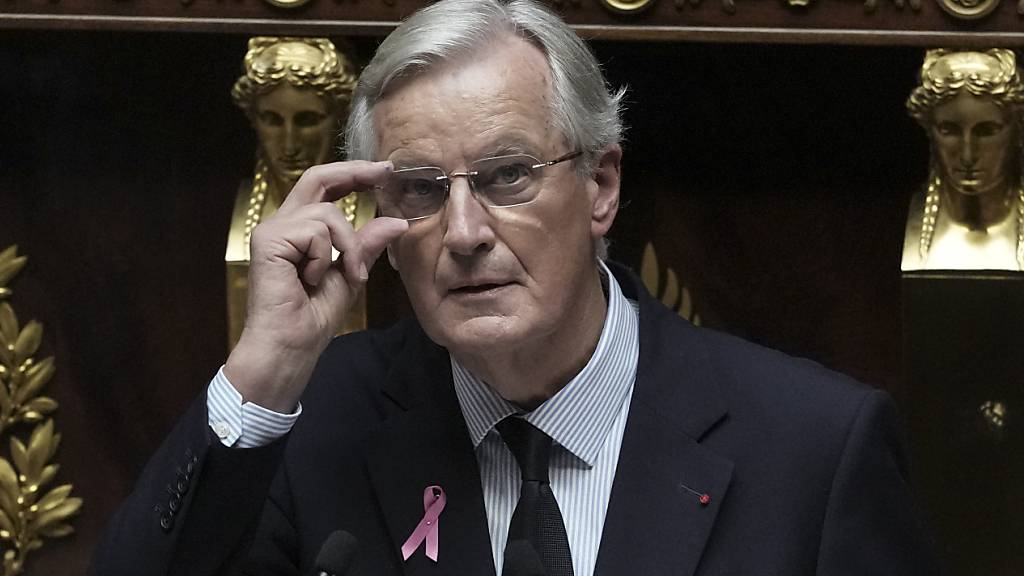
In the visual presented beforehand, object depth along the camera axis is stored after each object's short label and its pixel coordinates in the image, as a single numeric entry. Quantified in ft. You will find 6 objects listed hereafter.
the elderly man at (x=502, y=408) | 25.81
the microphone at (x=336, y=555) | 25.19
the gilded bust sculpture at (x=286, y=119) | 26.79
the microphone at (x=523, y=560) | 25.32
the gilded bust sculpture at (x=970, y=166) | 26.62
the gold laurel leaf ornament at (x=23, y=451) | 27.50
